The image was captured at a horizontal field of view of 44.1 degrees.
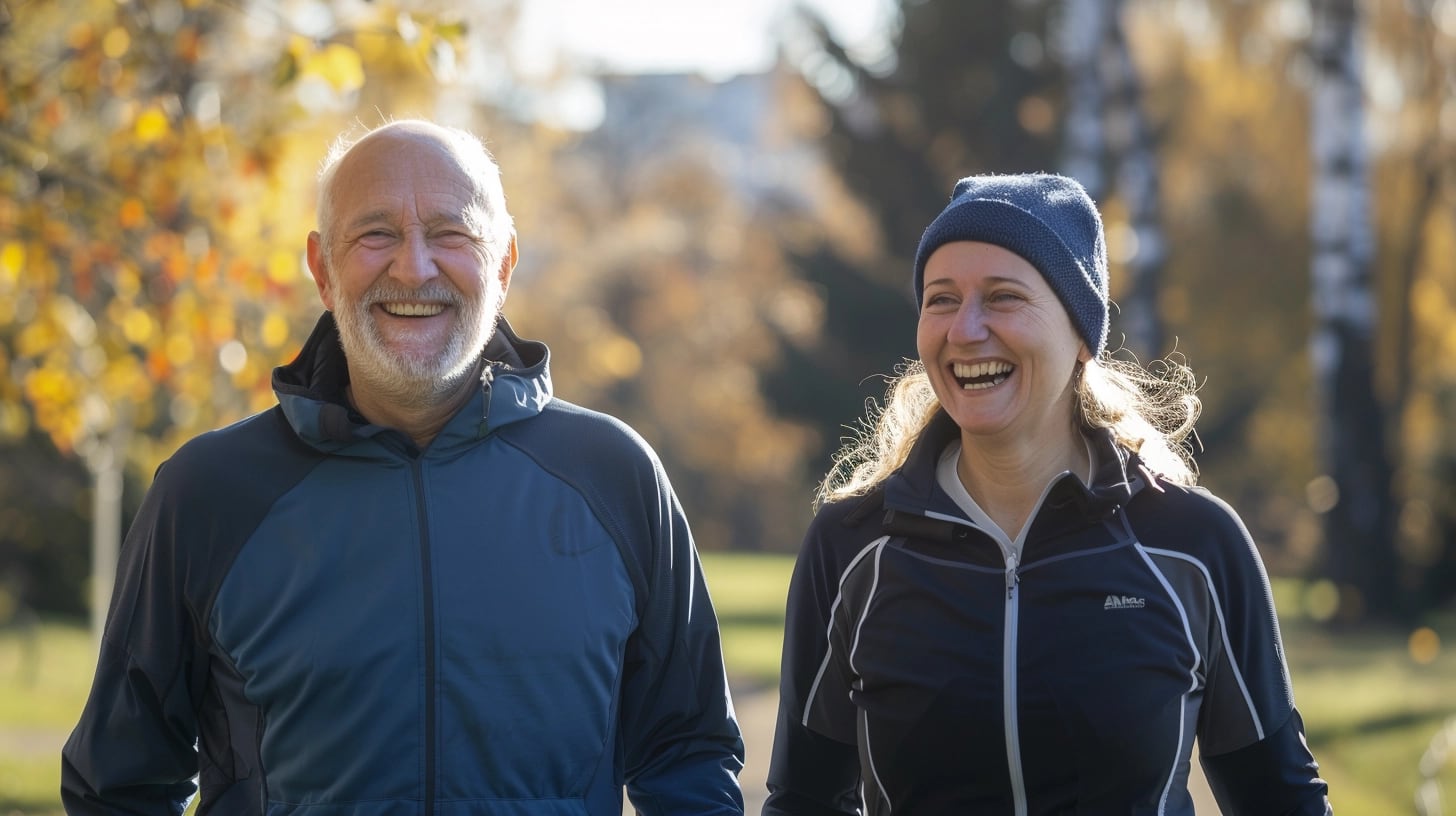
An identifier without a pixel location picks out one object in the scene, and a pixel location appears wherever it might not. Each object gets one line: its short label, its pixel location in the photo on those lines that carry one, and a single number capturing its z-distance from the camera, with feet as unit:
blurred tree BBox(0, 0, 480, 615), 25.39
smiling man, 11.42
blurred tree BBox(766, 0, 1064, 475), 93.91
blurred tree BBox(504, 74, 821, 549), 129.59
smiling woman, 11.28
